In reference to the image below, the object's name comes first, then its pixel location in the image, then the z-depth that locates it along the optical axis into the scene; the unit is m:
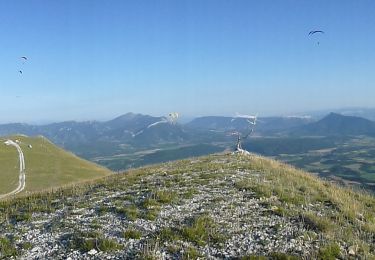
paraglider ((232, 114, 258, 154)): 45.03
